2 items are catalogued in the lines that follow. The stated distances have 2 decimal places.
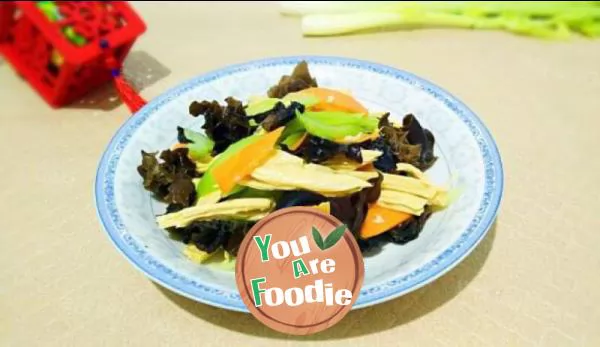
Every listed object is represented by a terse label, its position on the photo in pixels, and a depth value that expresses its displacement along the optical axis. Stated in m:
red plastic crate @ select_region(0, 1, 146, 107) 0.53
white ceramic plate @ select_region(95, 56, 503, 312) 0.36
